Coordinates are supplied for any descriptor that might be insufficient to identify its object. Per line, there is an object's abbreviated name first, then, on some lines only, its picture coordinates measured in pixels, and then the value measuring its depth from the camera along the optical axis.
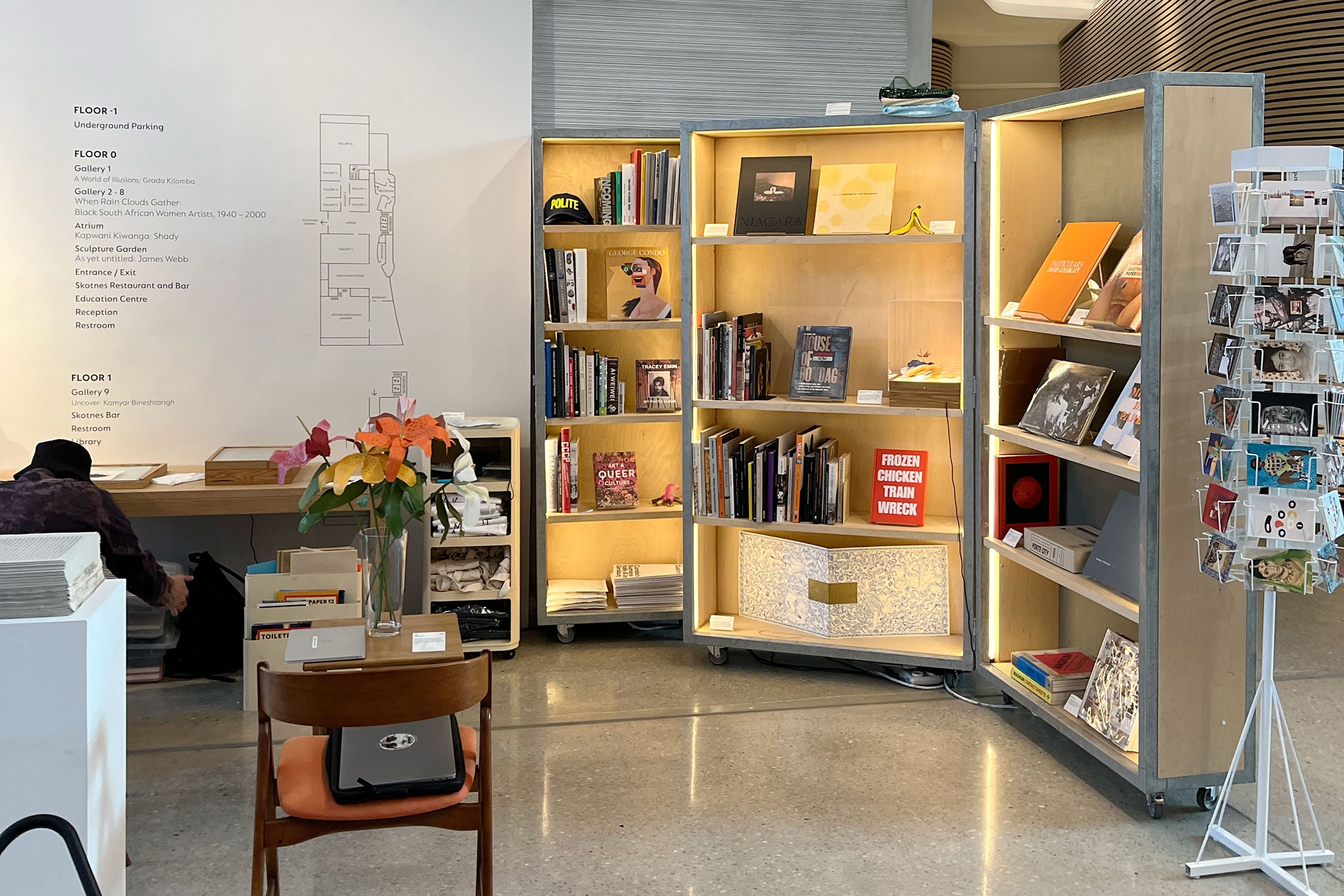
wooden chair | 2.42
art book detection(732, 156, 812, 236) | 4.66
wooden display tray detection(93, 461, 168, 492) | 4.67
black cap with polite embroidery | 5.17
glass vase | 3.10
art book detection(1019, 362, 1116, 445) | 3.90
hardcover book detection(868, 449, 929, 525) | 4.66
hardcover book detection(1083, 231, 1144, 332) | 3.58
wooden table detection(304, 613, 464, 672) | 2.95
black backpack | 4.92
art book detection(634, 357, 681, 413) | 5.35
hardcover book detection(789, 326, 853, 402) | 4.69
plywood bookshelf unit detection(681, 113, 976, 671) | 4.61
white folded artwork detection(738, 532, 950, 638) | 4.75
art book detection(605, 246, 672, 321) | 5.26
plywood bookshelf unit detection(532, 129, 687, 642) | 5.19
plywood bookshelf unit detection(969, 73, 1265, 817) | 3.31
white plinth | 2.26
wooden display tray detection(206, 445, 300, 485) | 4.75
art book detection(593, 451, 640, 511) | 5.35
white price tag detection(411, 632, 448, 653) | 3.03
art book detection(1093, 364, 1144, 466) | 3.60
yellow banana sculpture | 4.51
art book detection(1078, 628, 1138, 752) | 3.62
